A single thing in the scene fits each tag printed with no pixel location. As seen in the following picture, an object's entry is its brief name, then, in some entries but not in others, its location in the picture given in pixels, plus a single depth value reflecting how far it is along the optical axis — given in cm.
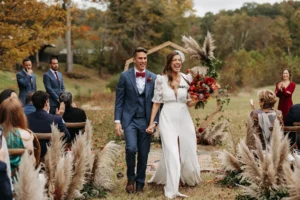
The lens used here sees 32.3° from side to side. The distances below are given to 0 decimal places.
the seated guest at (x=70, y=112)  741
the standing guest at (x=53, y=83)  1013
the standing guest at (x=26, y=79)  1130
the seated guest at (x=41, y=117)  617
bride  677
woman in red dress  1164
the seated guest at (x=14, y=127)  495
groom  699
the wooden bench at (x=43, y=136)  597
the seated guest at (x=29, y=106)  775
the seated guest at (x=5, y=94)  626
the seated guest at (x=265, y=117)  676
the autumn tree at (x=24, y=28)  1435
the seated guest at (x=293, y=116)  669
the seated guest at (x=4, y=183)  391
